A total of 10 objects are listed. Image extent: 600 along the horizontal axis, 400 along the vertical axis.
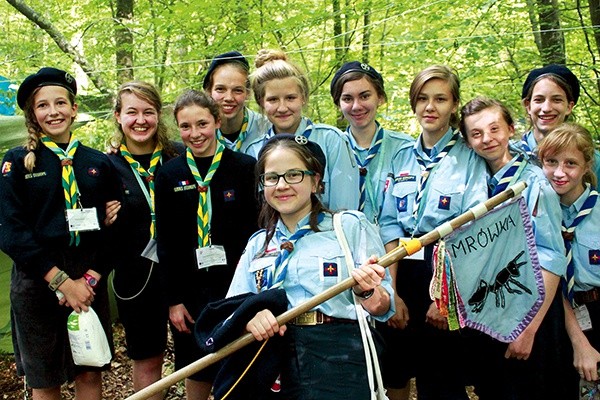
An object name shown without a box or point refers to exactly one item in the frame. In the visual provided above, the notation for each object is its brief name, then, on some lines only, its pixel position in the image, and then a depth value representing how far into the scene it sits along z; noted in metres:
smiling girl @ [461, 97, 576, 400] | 2.89
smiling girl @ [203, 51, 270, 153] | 3.72
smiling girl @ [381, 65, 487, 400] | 3.05
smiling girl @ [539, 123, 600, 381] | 3.01
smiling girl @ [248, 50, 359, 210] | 3.23
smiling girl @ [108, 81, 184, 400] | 3.46
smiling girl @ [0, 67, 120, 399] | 3.13
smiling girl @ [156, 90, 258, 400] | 3.26
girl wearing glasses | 2.33
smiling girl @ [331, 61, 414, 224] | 3.39
